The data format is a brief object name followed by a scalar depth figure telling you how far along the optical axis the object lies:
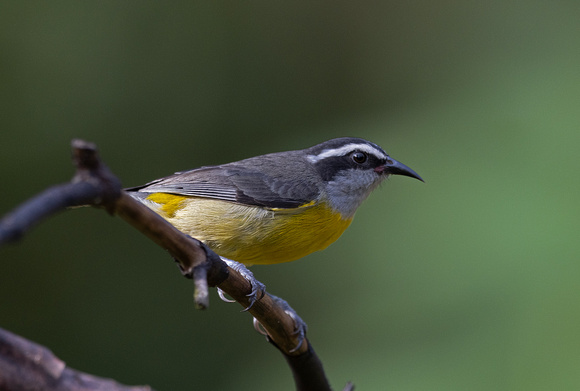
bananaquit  2.80
